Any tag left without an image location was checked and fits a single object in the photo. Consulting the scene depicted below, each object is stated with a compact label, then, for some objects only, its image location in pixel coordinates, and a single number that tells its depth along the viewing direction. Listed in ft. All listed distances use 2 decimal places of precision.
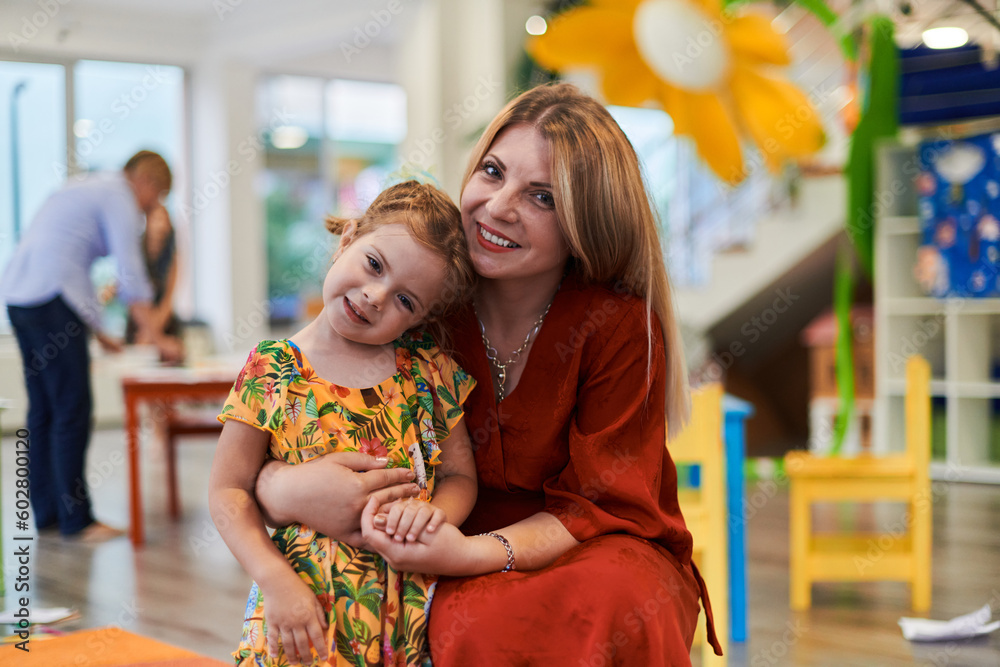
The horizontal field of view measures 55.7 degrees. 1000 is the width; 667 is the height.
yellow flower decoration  8.13
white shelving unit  15.74
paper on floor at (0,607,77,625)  8.10
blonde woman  3.75
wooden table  11.32
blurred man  11.31
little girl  3.74
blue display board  15.12
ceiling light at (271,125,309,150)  25.93
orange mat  5.62
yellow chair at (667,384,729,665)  7.35
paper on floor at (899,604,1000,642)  7.94
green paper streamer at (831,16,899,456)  13.32
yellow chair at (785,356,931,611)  8.87
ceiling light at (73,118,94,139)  22.95
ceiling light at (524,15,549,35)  18.38
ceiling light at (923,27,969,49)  22.02
